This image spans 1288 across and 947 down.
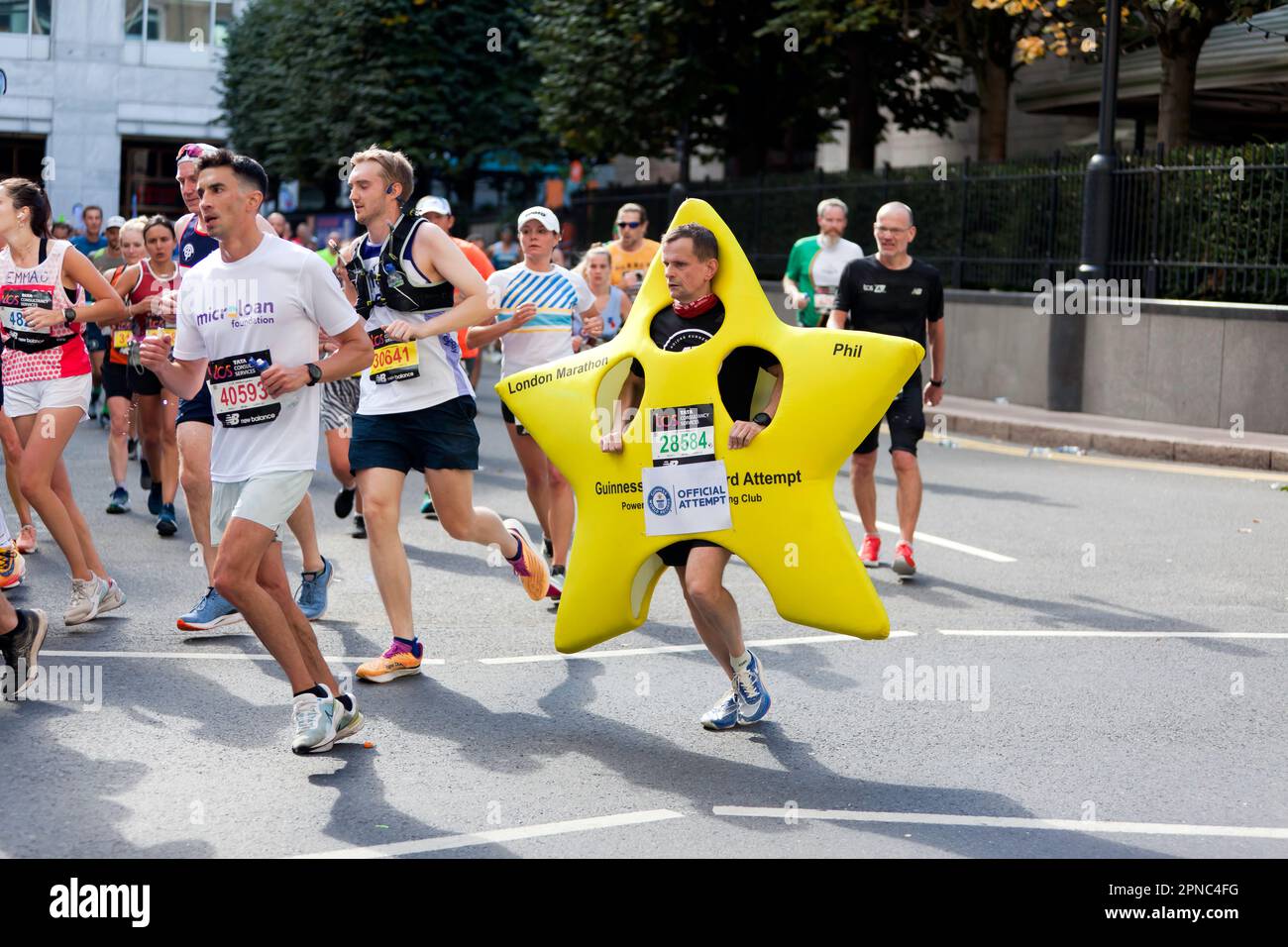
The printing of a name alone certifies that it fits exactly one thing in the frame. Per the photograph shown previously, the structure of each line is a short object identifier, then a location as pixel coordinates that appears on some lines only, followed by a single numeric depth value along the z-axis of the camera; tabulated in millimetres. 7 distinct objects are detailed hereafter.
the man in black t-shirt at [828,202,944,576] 9773
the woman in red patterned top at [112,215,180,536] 10602
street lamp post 17266
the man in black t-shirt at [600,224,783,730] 6152
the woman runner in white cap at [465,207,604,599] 9180
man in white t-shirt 5867
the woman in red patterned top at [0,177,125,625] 8031
